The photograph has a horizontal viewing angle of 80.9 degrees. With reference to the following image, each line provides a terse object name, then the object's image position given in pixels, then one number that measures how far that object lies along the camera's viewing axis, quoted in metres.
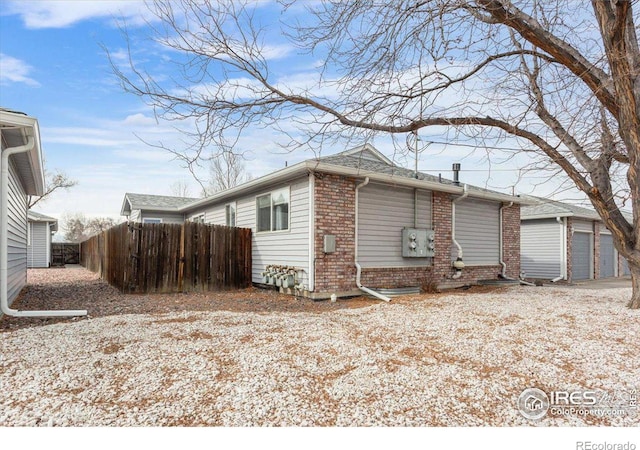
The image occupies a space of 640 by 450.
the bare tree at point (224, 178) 24.19
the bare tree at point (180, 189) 29.31
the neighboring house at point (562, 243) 14.55
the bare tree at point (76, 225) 40.87
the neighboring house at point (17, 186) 5.43
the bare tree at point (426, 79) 5.12
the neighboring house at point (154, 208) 16.55
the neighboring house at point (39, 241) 20.45
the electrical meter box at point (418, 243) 9.30
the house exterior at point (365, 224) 8.08
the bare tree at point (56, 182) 28.39
